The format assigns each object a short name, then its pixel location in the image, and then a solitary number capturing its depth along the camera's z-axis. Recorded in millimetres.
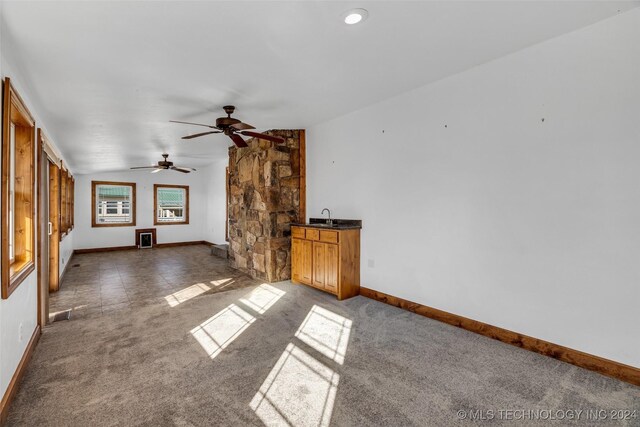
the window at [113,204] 9031
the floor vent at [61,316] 3591
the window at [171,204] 9801
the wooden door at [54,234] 4746
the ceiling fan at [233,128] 3744
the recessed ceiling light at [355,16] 2129
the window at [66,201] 5965
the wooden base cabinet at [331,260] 4305
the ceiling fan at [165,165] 6785
